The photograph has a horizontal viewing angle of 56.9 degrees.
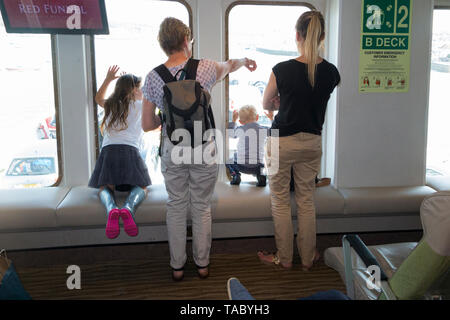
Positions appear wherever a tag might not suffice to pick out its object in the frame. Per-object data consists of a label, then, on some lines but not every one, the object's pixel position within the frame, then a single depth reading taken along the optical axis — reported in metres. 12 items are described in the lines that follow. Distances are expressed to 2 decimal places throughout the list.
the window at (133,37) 3.97
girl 3.53
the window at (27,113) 3.91
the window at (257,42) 4.11
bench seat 3.38
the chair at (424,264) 1.60
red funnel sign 3.57
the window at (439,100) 4.29
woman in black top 2.91
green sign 3.81
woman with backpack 2.77
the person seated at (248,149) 3.97
